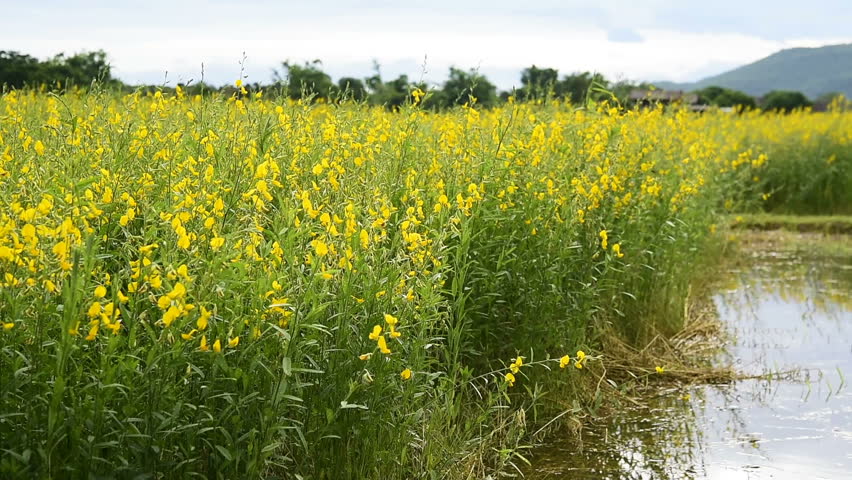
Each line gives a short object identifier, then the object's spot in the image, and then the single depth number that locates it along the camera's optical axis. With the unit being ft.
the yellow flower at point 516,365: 11.98
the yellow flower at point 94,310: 8.23
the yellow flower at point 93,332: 8.34
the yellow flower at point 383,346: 9.93
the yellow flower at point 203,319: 8.53
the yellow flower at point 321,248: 9.71
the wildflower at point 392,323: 9.89
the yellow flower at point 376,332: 9.96
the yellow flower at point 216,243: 9.41
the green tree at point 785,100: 133.28
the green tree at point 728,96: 108.17
